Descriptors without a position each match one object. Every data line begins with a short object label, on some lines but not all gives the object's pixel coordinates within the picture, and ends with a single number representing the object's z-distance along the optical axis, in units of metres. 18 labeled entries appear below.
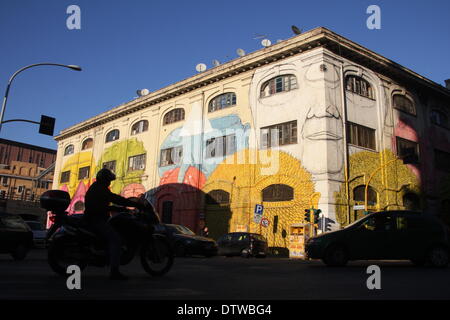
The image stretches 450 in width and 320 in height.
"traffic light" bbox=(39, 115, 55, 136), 18.17
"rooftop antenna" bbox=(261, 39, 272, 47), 24.95
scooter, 5.69
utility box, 17.66
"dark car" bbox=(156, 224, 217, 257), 15.84
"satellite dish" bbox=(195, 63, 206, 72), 29.38
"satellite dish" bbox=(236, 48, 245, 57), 26.50
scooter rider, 5.44
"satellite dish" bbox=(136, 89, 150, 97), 35.27
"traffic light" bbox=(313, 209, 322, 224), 18.52
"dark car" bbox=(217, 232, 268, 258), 18.34
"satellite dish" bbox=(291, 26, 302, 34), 24.25
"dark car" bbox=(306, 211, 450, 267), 10.23
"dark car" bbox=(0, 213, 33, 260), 10.37
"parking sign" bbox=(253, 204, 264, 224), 20.30
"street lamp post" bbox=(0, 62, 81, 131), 18.25
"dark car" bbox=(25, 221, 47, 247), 21.02
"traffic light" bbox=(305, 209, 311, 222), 18.12
